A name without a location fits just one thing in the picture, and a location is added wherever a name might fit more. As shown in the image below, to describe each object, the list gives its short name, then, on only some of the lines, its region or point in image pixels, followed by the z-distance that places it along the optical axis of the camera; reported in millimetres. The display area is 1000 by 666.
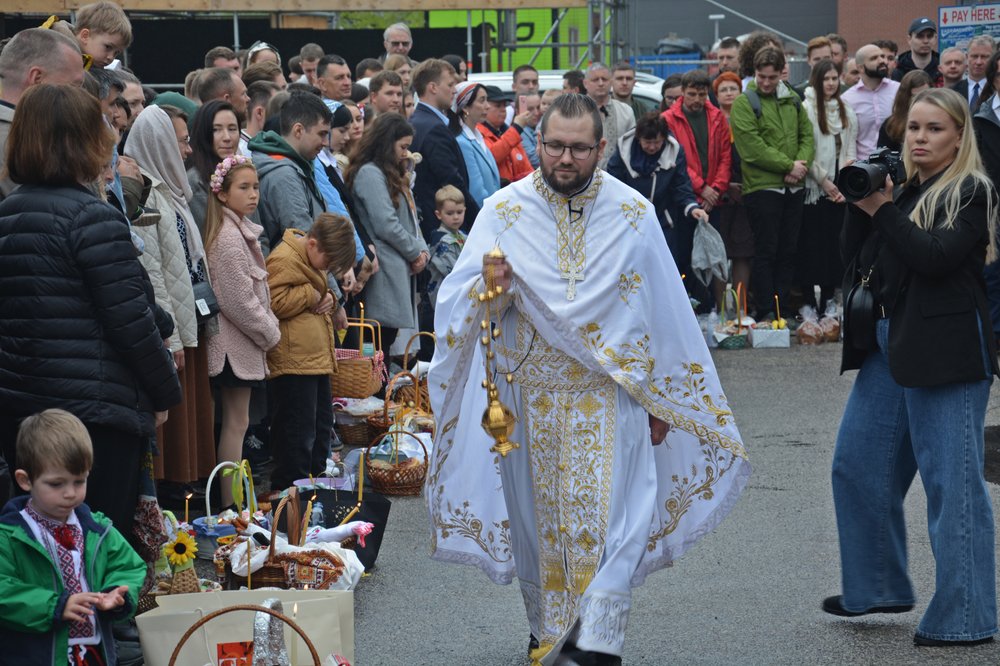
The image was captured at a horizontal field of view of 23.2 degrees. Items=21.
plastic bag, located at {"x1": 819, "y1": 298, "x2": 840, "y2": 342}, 21860
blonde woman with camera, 8957
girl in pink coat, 11988
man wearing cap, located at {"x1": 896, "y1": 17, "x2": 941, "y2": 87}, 26342
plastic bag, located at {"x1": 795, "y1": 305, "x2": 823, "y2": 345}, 21808
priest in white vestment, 8349
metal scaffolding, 28615
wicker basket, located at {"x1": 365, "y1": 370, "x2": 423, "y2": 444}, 14726
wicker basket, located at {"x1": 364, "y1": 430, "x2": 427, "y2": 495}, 13419
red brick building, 54200
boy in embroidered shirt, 7271
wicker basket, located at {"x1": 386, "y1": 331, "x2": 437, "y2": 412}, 15614
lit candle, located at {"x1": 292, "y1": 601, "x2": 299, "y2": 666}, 7892
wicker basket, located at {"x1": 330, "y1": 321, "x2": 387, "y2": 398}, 14504
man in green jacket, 21873
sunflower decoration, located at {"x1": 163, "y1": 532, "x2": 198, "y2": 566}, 9271
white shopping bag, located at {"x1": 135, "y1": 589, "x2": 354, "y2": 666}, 7840
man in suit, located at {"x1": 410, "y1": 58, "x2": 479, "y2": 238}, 18515
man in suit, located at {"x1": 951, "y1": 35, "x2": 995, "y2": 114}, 22252
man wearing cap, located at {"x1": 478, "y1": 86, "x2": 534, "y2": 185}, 21141
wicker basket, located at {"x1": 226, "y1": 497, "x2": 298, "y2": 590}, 9741
